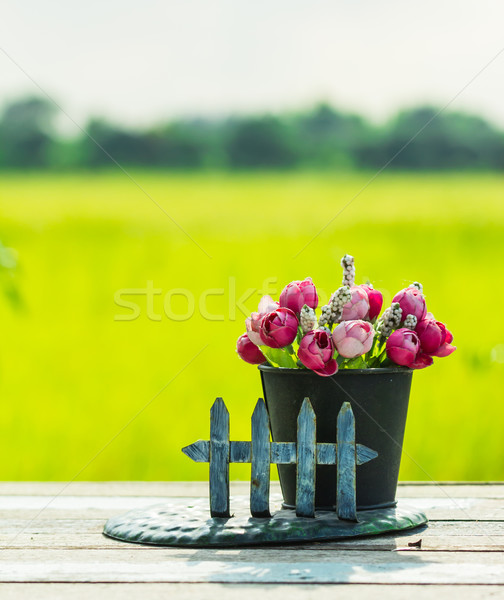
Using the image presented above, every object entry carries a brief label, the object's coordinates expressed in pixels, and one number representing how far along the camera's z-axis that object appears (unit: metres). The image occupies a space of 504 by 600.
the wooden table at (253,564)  1.80
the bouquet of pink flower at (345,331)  1.90
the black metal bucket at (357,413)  1.91
